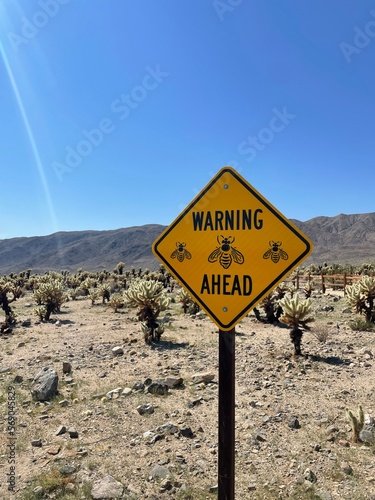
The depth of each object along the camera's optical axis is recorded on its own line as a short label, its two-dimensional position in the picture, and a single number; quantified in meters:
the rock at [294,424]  5.42
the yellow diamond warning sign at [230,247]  2.35
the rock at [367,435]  4.89
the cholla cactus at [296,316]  8.96
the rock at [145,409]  6.03
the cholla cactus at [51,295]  17.28
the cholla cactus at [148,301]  11.78
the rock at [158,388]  6.83
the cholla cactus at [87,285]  28.57
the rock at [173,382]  7.17
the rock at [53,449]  4.91
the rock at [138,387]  7.09
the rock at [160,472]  4.33
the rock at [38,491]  4.03
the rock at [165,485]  4.11
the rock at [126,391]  6.87
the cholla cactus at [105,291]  21.89
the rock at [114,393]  6.73
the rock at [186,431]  5.29
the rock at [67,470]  4.43
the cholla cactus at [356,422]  5.00
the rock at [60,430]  5.44
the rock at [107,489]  3.99
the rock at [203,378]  7.40
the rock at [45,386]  6.65
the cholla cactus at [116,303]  18.10
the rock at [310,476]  4.14
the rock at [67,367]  8.23
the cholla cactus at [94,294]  21.30
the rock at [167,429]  5.37
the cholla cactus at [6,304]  14.41
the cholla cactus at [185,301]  16.52
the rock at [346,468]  4.26
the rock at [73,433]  5.35
